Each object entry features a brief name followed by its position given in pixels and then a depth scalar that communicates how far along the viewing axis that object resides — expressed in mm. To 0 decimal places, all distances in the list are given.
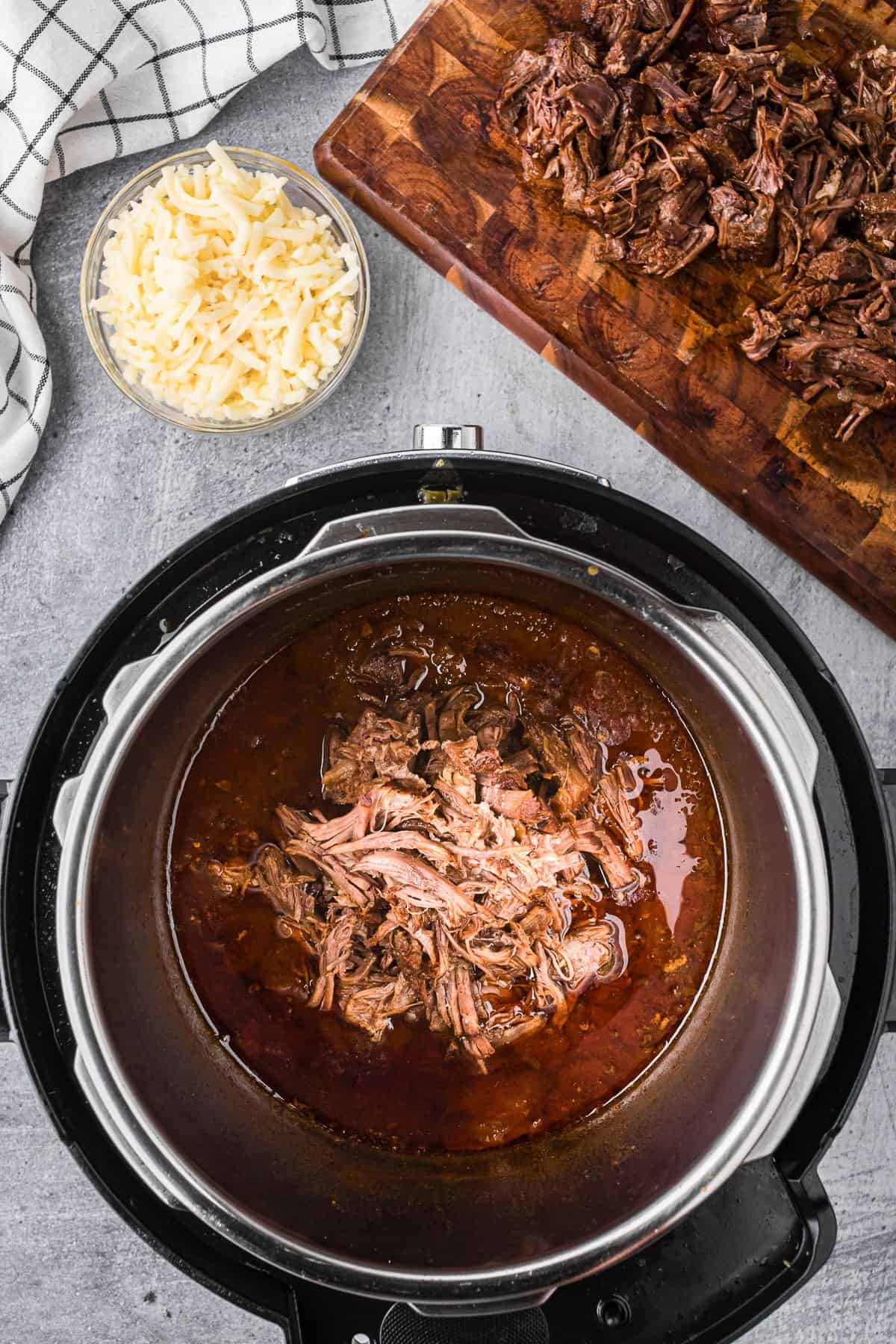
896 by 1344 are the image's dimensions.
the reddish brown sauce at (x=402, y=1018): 767
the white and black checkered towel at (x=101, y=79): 796
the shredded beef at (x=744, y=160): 776
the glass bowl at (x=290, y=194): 810
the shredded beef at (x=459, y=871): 765
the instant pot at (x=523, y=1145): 699
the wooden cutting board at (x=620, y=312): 791
